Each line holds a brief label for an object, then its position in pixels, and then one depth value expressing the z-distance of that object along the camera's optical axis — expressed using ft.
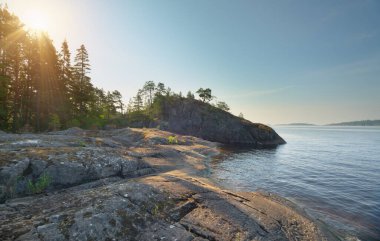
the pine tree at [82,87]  157.01
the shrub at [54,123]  125.80
